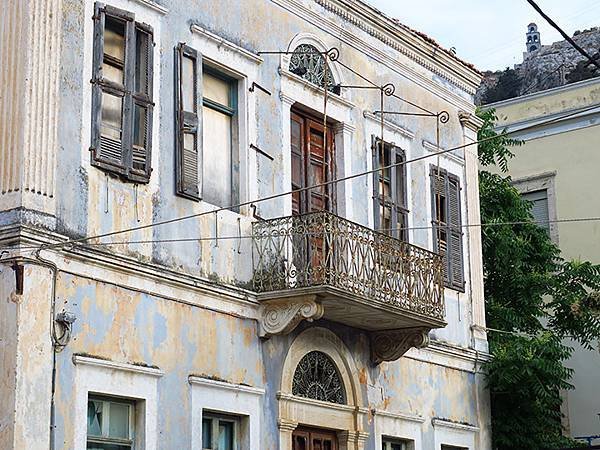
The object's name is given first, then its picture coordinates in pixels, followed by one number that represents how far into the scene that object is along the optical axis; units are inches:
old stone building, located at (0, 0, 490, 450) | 460.4
